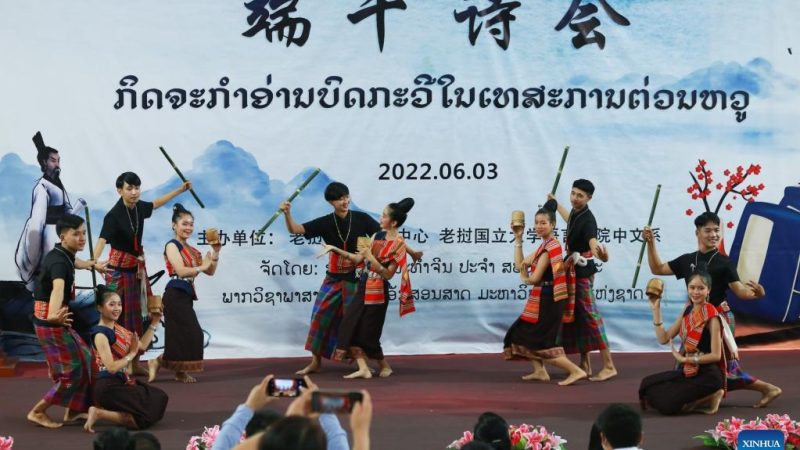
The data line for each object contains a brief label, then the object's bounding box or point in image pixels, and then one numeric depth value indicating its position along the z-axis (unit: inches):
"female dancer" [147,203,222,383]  457.7
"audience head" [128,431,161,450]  217.2
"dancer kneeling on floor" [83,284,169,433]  364.6
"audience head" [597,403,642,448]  217.7
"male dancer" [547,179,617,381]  463.2
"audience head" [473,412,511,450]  248.8
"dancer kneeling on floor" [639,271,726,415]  386.2
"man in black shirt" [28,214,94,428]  375.6
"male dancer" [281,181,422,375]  478.3
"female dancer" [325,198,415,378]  468.0
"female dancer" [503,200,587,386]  451.3
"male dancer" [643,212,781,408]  396.0
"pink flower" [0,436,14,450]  305.5
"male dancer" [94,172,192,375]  465.6
